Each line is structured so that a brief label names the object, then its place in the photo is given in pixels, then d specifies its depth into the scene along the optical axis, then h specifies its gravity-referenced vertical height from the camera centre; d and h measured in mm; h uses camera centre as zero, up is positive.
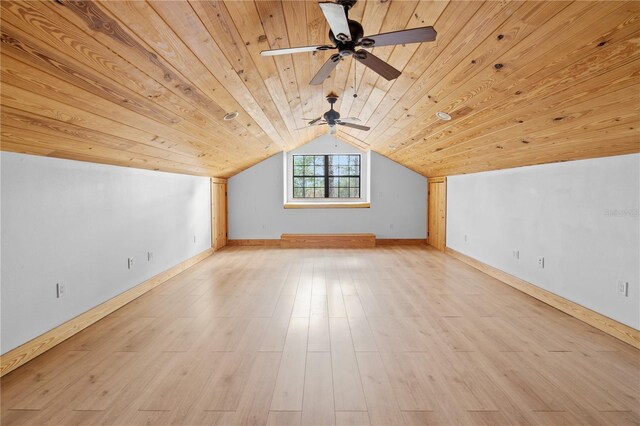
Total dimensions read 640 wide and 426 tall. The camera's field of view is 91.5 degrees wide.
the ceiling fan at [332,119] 3814 +1119
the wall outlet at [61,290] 2549 -733
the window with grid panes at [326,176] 7664 +695
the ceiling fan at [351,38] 1526 +922
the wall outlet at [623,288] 2529 -667
